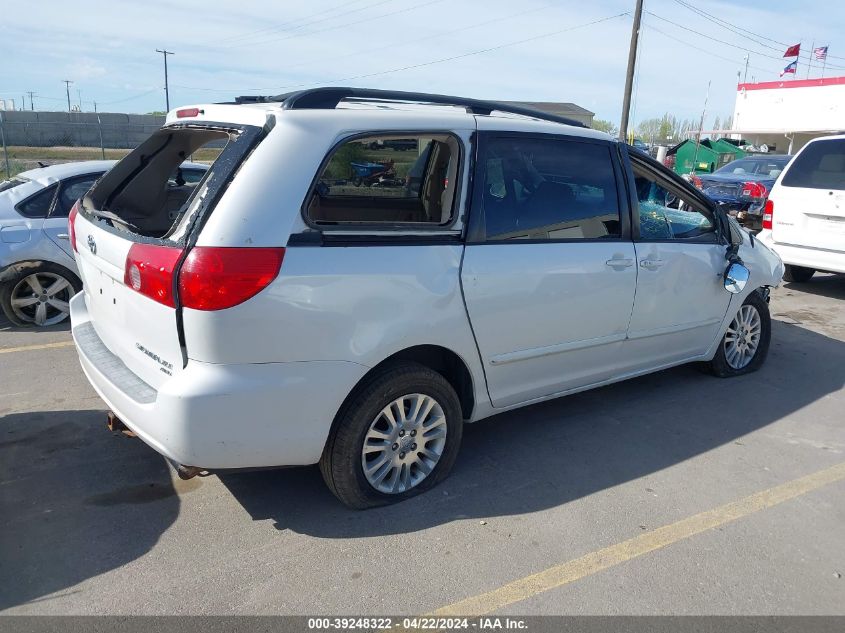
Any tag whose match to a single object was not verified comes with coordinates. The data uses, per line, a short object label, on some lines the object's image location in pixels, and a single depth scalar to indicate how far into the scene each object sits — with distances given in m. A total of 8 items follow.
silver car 5.90
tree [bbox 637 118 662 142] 101.75
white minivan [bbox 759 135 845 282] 7.61
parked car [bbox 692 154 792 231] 12.47
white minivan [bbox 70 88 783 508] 2.67
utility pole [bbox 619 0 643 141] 24.06
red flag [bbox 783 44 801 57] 39.44
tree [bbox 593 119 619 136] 63.78
